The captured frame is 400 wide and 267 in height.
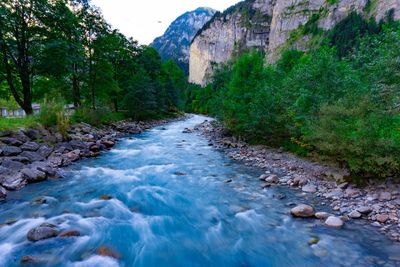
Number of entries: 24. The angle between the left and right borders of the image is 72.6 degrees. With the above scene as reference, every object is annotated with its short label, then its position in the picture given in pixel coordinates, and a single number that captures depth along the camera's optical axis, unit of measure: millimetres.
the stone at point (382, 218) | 6805
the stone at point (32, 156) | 11722
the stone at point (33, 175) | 9938
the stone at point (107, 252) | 5804
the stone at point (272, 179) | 10492
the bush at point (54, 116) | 15703
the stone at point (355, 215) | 7164
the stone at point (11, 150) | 11156
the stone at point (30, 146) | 12409
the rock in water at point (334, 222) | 6786
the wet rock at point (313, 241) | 6104
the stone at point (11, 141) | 11977
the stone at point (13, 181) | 9102
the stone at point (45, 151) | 12758
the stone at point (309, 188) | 9303
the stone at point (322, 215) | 7219
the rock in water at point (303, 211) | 7414
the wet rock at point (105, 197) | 9008
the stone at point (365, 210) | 7277
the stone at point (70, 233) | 6429
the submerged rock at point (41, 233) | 6204
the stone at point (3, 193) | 8388
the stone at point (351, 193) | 8398
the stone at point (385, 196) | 7730
